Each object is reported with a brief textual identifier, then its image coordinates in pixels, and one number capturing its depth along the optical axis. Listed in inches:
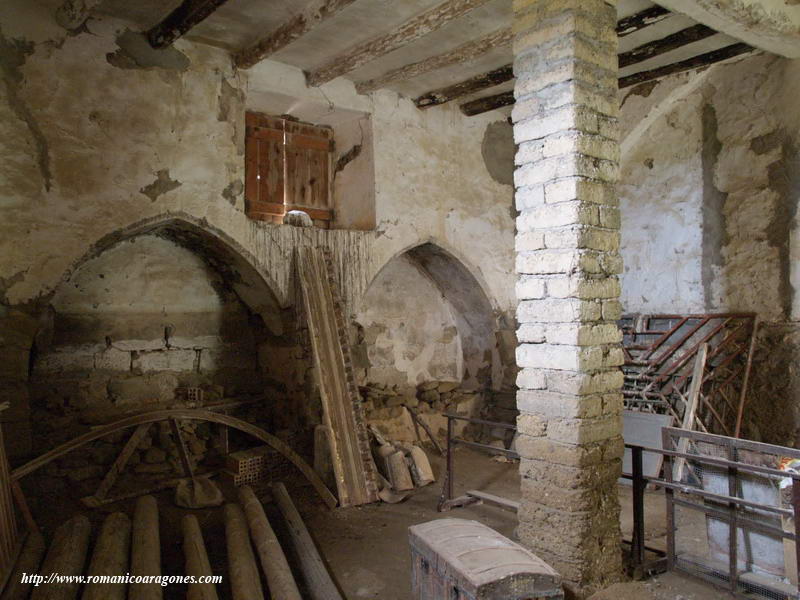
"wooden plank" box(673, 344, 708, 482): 204.7
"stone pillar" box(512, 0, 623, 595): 127.4
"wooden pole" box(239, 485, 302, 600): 126.4
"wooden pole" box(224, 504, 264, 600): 127.0
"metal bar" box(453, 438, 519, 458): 152.6
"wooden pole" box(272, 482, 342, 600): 134.7
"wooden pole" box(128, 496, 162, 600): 123.8
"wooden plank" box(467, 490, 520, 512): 176.9
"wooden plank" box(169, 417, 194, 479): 205.8
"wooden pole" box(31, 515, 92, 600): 121.0
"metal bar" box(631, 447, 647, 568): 141.0
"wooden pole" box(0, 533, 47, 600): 121.9
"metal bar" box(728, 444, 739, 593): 127.2
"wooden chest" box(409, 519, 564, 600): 97.0
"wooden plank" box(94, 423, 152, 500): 193.3
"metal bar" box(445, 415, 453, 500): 192.5
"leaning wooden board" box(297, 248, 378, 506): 199.2
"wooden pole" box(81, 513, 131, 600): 122.6
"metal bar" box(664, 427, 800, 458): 118.4
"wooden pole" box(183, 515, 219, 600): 123.6
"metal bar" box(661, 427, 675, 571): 139.6
